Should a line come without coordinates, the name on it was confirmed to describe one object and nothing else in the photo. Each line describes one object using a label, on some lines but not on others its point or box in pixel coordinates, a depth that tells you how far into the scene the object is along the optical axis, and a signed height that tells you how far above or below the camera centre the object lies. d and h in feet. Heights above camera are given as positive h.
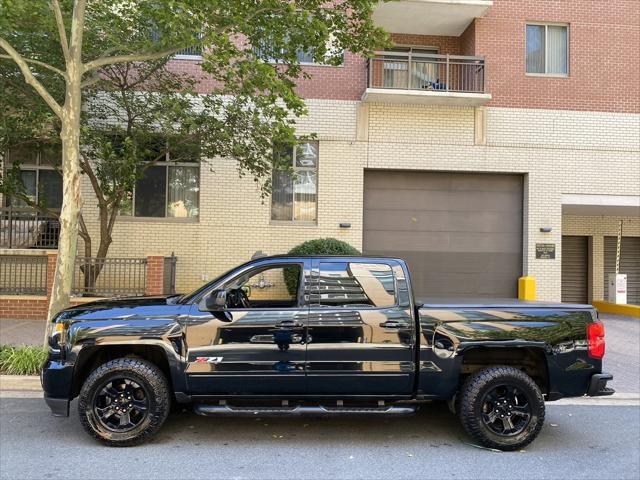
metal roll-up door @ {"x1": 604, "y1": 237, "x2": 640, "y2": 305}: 54.03 -0.20
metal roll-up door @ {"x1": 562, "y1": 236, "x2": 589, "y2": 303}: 54.24 -0.81
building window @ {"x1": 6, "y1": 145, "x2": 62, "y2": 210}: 41.86 +5.76
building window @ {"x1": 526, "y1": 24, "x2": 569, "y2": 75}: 44.60 +18.85
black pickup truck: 14.79 -3.22
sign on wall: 43.83 +0.69
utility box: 48.37 -2.90
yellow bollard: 42.91 -2.64
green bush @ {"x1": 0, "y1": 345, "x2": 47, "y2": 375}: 21.38 -4.96
